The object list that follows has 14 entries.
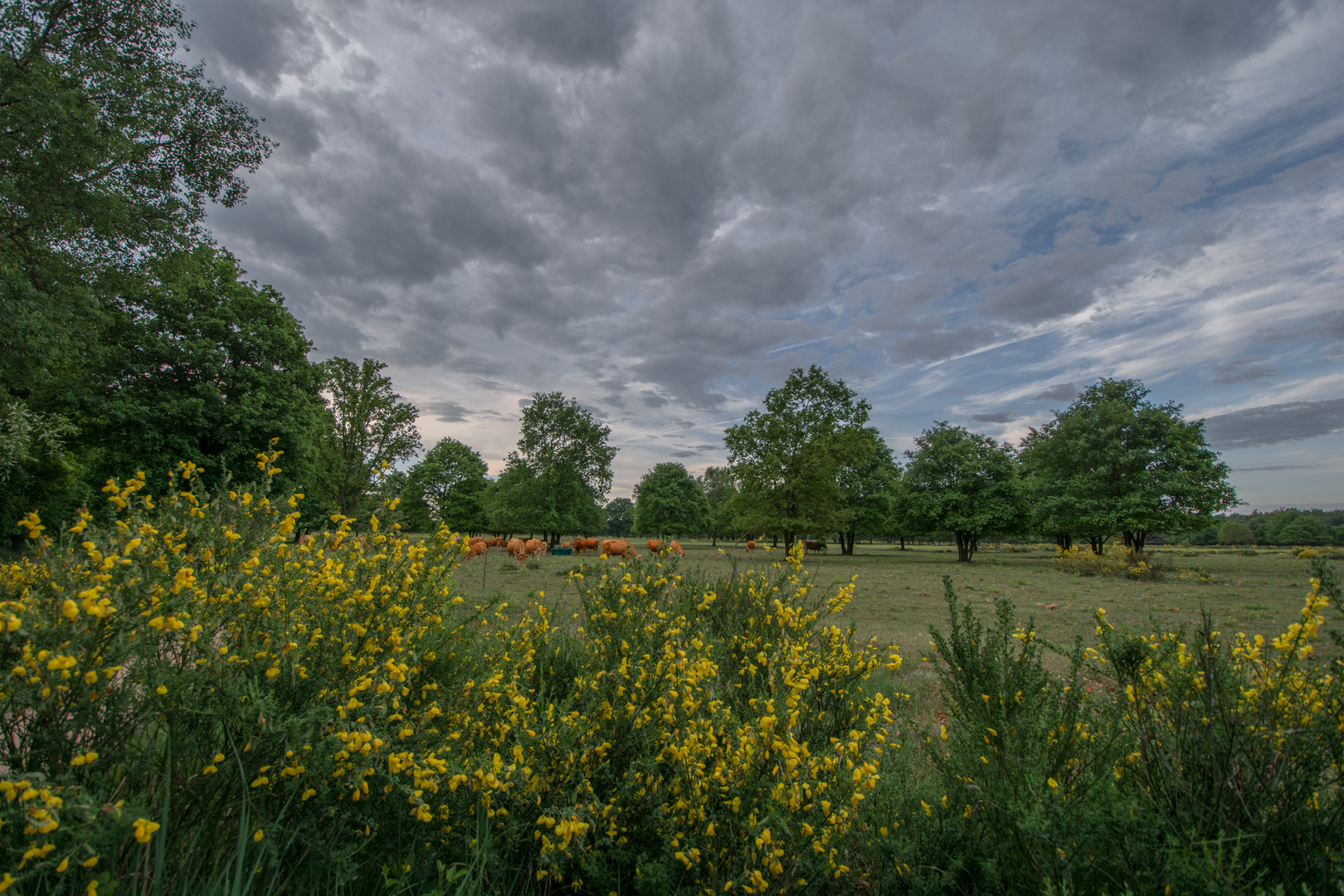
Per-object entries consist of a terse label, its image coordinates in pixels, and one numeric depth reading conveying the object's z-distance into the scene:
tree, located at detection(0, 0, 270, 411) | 11.35
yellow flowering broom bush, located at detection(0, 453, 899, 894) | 1.82
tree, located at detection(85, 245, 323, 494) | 17.62
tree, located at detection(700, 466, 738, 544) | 66.00
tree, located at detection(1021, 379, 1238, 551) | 23.61
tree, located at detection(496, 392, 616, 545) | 37.78
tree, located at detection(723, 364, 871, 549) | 28.03
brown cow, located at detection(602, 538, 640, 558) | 29.67
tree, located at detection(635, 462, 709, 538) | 53.59
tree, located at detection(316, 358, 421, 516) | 26.14
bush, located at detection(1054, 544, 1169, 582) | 21.72
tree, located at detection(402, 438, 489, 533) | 46.34
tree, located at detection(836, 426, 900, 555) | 39.28
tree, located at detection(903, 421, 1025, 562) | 33.09
